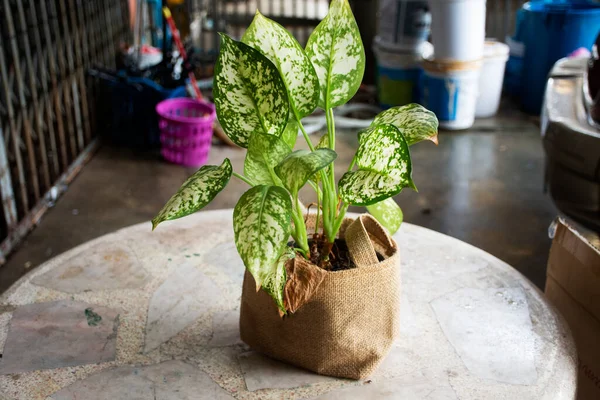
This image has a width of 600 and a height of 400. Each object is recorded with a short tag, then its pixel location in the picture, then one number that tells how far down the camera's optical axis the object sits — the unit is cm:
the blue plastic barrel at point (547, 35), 413
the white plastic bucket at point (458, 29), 390
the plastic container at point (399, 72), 437
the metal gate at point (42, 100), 277
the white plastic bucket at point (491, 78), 432
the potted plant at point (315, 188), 91
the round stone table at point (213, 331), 106
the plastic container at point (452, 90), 406
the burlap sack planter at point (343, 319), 102
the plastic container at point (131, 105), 372
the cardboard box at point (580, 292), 128
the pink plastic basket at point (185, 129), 349
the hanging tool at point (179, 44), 376
